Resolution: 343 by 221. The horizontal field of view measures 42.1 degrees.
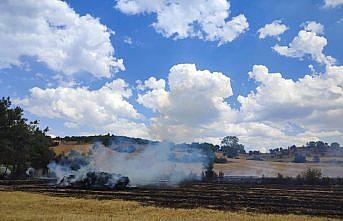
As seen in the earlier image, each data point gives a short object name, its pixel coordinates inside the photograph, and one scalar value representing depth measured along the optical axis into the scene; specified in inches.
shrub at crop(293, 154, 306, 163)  5492.1
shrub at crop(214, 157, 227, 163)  5414.4
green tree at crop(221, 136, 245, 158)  6761.8
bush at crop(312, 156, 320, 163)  5332.7
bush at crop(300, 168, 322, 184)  3189.0
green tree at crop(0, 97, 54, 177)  2824.8
